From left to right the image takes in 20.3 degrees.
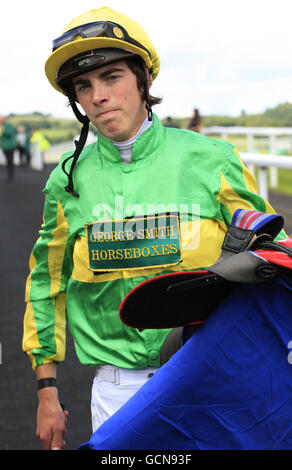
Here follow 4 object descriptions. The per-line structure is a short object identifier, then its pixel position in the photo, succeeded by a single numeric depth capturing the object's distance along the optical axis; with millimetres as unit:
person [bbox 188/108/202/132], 22375
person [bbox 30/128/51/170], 31844
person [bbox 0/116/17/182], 24938
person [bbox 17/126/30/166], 34562
